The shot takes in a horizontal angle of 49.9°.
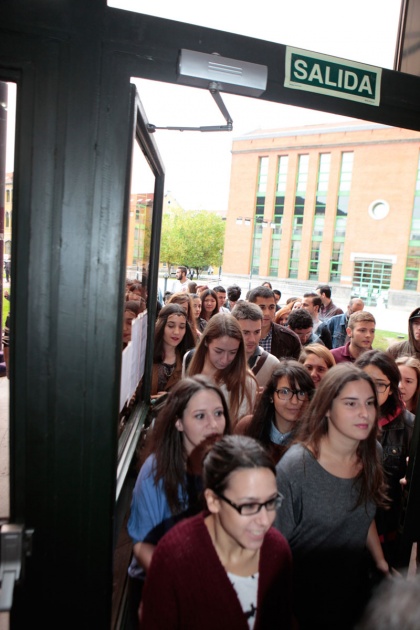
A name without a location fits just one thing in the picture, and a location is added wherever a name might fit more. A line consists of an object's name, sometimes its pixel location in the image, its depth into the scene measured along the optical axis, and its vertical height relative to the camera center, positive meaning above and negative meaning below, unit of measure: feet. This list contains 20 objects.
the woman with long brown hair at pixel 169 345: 11.30 -2.07
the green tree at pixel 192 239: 160.56 +10.50
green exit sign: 4.83 +2.23
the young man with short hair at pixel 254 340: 11.00 -1.63
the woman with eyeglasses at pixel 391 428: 8.23 -2.74
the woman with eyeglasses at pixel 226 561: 4.17 -2.76
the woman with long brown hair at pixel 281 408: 7.86 -2.33
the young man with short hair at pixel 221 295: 25.53 -1.37
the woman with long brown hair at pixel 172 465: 5.62 -2.57
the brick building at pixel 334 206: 125.08 +21.64
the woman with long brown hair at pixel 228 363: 9.47 -1.98
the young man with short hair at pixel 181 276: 35.06 -0.65
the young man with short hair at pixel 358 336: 12.97 -1.58
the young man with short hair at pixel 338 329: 20.52 -2.27
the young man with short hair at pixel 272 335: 13.83 -1.85
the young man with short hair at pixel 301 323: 15.25 -1.58
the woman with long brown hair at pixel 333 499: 5.77 -2.86
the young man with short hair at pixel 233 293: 24.88 -1.17
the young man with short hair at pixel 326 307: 25.78 -1.62
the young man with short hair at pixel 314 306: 19.85 -1.32
